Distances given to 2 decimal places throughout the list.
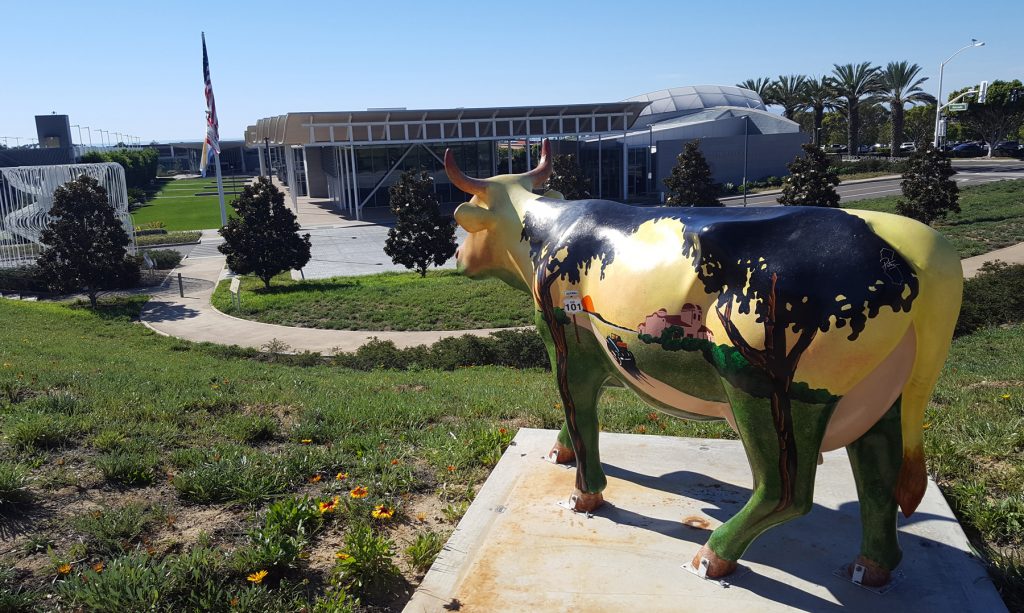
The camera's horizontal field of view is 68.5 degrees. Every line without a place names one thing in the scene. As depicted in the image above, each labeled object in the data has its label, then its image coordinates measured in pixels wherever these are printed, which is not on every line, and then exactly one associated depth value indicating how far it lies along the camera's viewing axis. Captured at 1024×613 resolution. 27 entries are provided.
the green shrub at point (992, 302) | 13.71
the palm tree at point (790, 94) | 56.38
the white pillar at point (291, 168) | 50.36
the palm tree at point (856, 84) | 50.16
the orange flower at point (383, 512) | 4.92
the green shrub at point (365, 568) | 4.35
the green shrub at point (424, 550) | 4.65
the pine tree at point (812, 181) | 24.48
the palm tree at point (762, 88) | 59.91
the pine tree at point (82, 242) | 21.73
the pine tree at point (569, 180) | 31.92
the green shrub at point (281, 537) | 4.36
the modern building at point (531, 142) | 43.28
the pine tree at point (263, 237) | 24.86
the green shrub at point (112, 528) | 4.58
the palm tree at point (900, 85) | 49.25
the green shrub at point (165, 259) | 29.94
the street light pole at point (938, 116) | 32.90
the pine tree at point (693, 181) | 28.97
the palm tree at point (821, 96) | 51.84
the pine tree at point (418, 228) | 25.94
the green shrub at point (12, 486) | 4.90
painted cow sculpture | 3.57
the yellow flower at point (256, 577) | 4.14
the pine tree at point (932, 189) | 27.28
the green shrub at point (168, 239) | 37.50
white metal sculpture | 24.97
